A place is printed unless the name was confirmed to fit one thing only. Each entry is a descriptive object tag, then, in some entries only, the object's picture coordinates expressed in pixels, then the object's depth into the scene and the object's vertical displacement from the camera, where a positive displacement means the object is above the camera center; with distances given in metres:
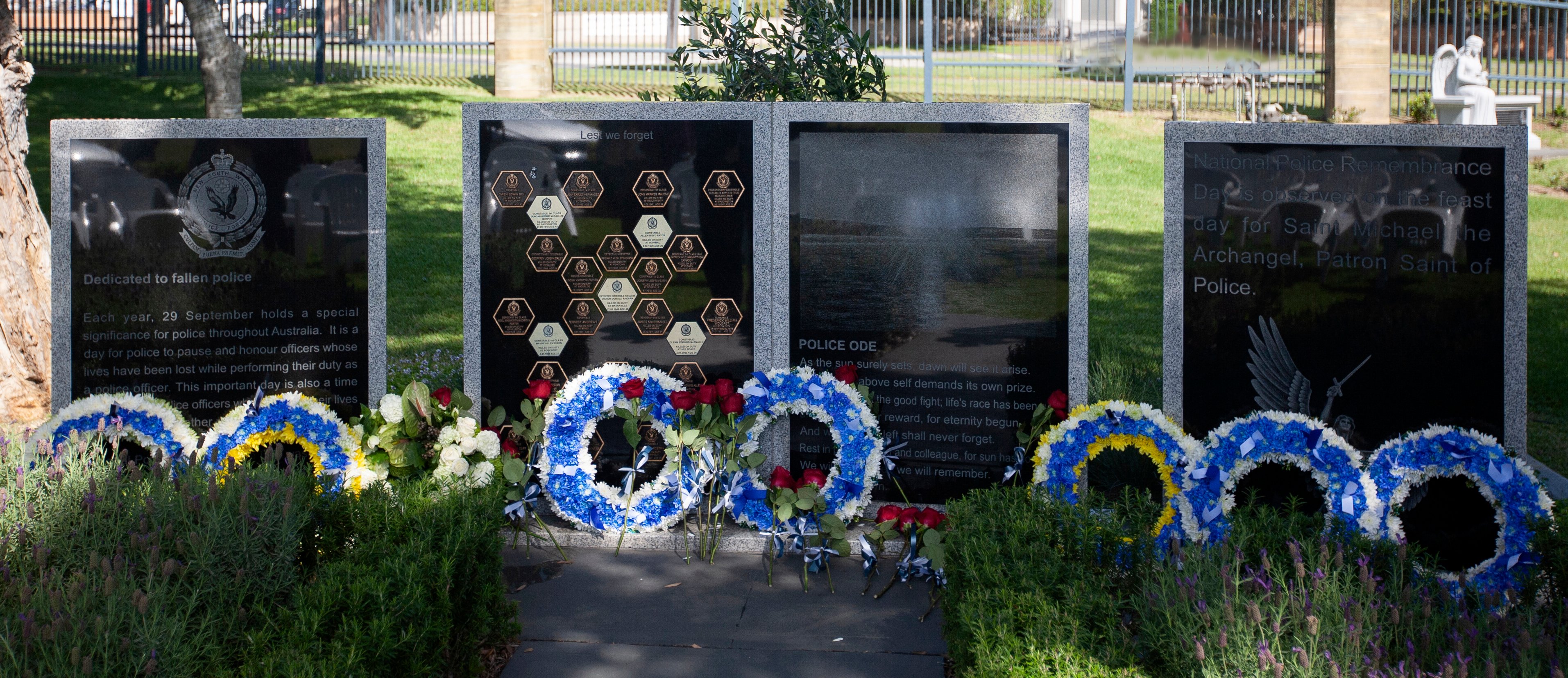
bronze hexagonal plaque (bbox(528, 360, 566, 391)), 5.83 -0.37
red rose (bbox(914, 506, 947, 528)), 4.90 -0.91
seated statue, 15.82 +2.88
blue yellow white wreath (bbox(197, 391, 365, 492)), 5.27 -0.61
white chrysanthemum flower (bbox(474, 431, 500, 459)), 5.27 -0.65
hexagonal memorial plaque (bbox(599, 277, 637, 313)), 5.76 +0.01
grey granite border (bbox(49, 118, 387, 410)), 5.56 +0.56
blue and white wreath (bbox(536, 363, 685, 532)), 5.36 -0.81
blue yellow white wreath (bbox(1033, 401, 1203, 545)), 4.92 -0.60
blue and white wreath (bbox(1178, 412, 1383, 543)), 4.56 -0.65
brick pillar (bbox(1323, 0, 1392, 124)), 18.25 +3.70
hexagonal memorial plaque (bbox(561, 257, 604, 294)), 5.77 +0.10
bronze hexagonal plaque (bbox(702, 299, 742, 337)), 5.75 -0.10
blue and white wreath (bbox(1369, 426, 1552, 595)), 4.38 -0.68
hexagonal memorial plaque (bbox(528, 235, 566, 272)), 5.75 +0.21
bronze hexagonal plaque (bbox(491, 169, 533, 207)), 5.75 +0.52
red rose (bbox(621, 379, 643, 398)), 5.14 -0.40
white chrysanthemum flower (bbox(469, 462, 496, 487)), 5.06 -0.76
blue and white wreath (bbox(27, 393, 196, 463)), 5.22 -0.56
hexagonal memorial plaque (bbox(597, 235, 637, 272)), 5.75 +0.21
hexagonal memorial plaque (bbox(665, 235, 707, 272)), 5.75 +0.21
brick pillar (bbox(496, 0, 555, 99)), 19.08 +3.94
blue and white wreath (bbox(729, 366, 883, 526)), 5.30 -0.60
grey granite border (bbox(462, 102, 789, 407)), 5.70 +0.77
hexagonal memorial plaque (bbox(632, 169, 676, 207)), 5.72 +0.52
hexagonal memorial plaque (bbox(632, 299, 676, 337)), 5.76 -0.10
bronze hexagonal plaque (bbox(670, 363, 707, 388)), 5.77 -0.37
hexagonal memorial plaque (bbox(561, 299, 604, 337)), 5.80 -0.10
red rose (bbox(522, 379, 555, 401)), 5.30 -0.42
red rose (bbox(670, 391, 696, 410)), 5.11 -0.45
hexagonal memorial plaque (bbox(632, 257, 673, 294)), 5.75 +0.10
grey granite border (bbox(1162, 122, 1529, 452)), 5.08 +0.62
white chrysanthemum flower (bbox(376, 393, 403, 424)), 5.18 -0.49
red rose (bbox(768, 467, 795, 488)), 5.03 -0.77
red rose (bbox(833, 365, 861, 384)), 5.42 -0.35
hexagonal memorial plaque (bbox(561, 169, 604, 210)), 5.73 +0.51
